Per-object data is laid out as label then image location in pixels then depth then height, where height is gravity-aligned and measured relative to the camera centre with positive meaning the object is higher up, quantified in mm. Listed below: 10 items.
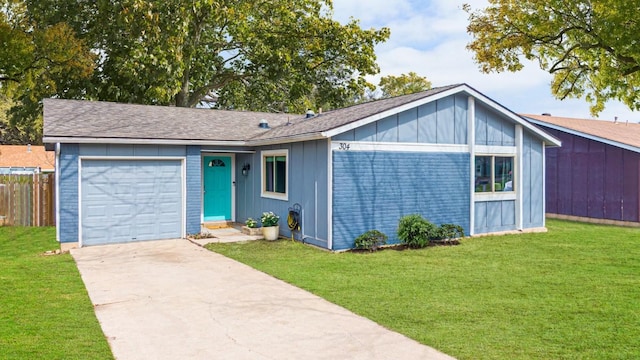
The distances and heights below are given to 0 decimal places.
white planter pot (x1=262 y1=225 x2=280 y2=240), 11734 -1289
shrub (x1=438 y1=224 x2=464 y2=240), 11422 -1263
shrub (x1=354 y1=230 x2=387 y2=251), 10453 -1334
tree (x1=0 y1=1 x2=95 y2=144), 19016 +5137
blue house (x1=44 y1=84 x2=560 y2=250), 10648 +297
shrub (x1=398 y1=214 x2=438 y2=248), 10656 -1143
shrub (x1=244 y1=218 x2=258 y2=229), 12578 -1155
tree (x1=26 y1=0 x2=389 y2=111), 20078 +6322
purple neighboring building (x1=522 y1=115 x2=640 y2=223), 15719 +265
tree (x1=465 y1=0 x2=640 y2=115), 14625 +5350
